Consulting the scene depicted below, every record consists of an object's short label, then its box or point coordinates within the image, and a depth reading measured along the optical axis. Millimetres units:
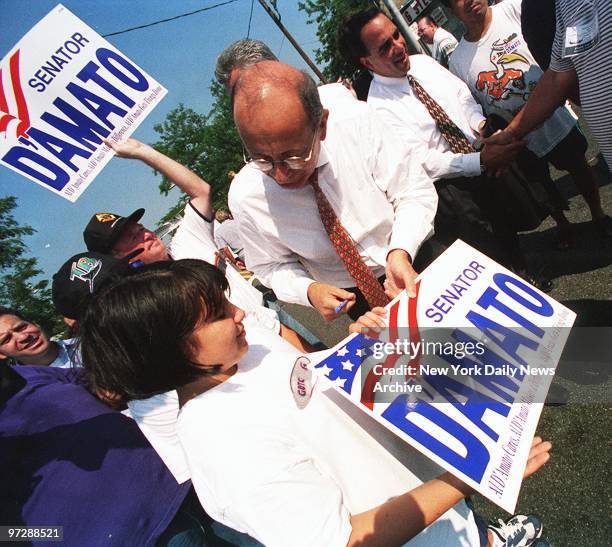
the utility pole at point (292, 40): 11845
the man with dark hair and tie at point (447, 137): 2236
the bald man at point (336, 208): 1554
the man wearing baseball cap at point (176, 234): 2301
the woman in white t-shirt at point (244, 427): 817
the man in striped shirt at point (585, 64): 1334
